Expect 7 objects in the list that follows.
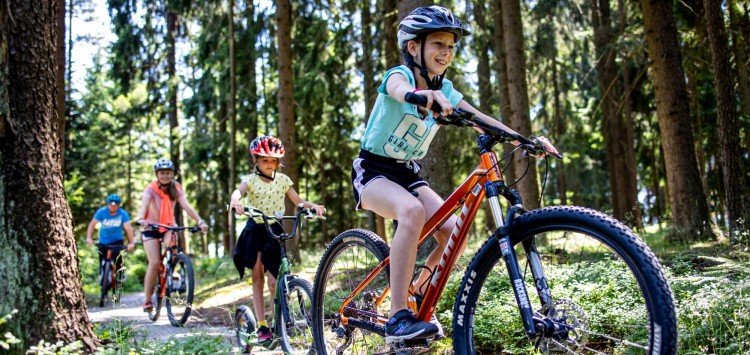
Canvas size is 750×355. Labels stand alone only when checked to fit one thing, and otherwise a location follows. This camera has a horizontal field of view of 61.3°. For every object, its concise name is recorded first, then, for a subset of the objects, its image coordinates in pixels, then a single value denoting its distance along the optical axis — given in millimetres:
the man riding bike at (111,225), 12227
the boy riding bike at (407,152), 3701
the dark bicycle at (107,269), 11852
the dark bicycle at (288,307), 5609
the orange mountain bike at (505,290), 2713
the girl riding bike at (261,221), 6324
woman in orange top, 8961
